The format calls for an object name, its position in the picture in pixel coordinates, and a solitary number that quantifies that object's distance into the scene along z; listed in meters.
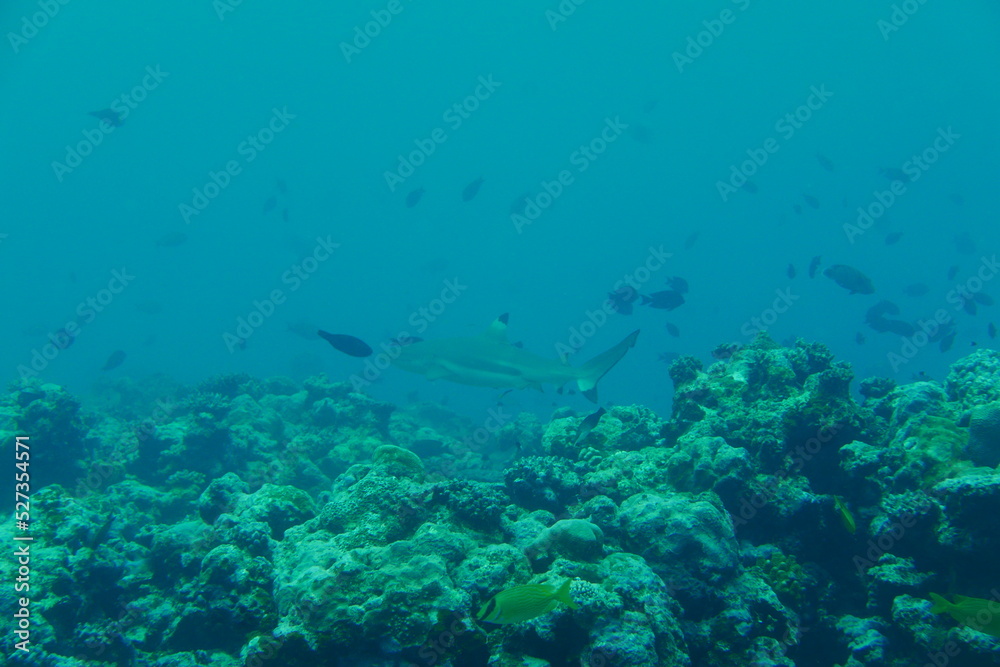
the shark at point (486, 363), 10.12
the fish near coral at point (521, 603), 2.96
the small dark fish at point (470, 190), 18.81
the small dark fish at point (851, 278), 13.41
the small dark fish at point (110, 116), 14.44
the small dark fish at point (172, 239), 26.09
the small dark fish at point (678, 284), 13.25
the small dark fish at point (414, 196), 20.88
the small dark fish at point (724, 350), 9.28
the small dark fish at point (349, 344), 8.09
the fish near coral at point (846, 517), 4.71
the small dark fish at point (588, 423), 7.53
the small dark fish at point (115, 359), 16.09
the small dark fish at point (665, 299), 11.54
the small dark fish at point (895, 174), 19.75
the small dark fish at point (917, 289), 20.69
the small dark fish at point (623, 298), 12.60
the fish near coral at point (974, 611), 3.41
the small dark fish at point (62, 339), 15.17
